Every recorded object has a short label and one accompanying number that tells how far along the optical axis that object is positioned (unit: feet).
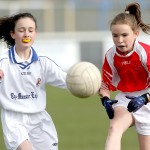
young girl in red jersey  50.19
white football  49.47
